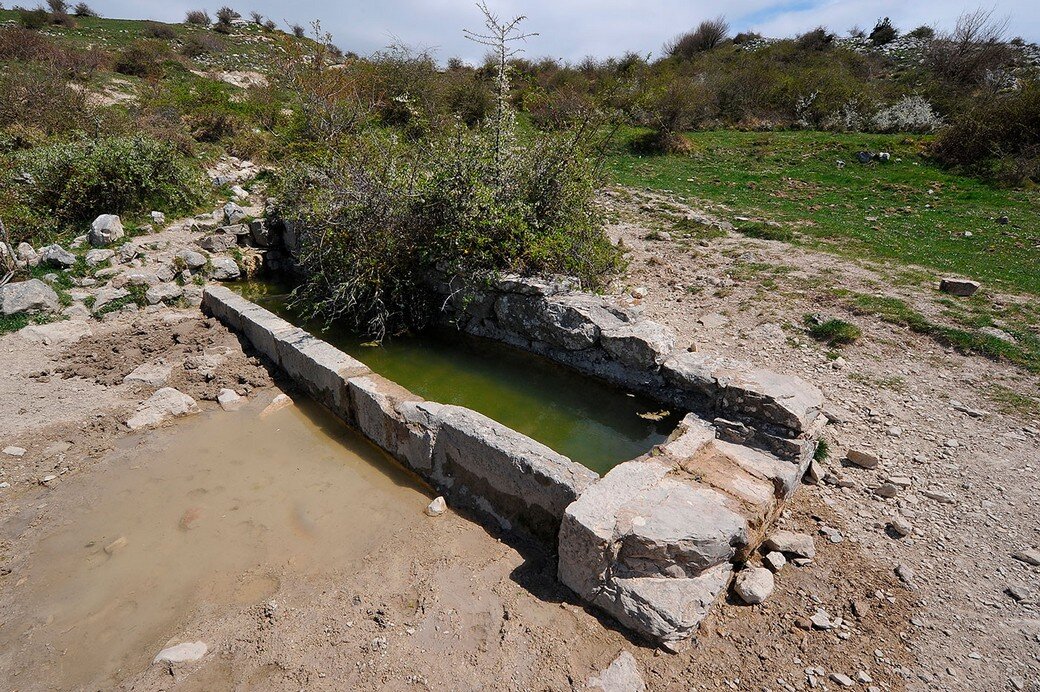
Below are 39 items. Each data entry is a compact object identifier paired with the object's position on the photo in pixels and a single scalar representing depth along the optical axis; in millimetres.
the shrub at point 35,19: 23402
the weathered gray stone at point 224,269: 7852
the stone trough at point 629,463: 2791
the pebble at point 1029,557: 3013
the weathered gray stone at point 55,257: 7020
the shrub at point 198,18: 31742
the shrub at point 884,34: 25625
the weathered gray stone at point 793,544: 3150
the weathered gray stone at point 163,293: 6816
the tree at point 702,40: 27797
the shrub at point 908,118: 15320
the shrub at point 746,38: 27639
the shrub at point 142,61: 18906
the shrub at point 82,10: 29734
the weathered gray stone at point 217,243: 8344
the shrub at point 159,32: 25555
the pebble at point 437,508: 3712
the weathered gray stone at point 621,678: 2500
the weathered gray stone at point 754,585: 2883
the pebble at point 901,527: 3273
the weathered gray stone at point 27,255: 7044
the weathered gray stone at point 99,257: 7156
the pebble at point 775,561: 3086
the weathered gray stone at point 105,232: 7668
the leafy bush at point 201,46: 23969
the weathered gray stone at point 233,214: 8930
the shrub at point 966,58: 18125
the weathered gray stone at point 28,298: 5988
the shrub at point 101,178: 8203
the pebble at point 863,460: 3807
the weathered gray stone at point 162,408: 4664
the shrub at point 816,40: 24608
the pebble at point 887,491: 3545
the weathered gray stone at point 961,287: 6262
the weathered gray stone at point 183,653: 2701
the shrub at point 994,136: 11803
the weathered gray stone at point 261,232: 8680
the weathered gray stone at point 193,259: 7586
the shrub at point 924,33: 24044
